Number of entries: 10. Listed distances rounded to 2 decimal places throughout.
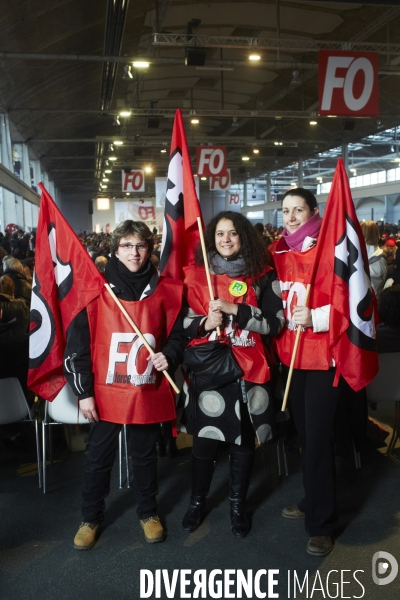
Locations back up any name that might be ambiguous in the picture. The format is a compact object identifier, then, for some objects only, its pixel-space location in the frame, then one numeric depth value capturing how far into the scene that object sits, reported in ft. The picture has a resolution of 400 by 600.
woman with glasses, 9.28
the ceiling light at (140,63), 34.37
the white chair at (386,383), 12.49
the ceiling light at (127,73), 38.39
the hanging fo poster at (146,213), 65.98
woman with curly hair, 9.37
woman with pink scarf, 9.11
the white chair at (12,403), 11.62
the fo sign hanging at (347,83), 27.78
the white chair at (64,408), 11.55
